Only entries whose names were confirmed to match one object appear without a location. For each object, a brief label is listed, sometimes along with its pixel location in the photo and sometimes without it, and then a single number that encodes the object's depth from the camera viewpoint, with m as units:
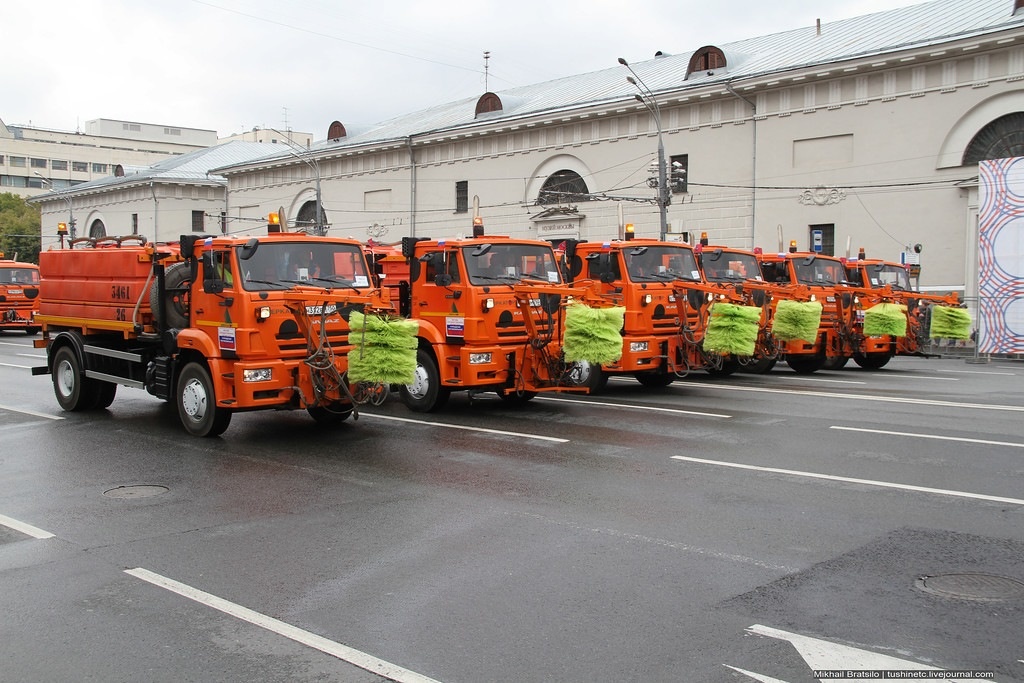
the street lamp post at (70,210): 62.75
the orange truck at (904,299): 22.31
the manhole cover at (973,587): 5.85
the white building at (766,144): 31.80
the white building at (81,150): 109.88
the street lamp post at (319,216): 38.72
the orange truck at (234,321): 11.41
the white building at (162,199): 61.91
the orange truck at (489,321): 13.97
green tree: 80.44
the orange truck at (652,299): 16.58
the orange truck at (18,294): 34.47
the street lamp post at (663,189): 32.12
